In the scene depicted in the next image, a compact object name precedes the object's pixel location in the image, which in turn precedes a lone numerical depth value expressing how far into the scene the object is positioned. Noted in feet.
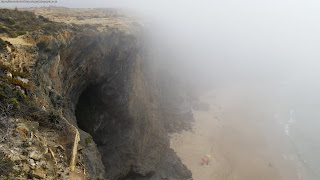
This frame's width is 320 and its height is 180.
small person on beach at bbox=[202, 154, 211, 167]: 136.28
